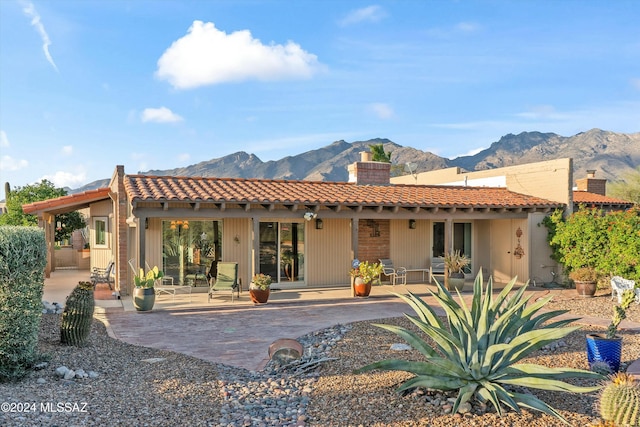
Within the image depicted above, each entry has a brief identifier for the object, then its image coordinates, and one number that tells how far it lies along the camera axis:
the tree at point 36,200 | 21.81
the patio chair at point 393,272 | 15.67
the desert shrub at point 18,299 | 5.31
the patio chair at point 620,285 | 12.05
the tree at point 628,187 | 33.00
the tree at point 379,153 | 35.47
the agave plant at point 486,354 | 4.33
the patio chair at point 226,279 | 12.19
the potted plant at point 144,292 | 10.70
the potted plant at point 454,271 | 13.71
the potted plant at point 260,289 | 11.75
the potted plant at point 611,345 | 6.05
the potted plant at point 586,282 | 13.34
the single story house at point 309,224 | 12.77
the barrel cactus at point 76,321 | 6.99
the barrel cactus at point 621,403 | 3.72
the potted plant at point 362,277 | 13.00
